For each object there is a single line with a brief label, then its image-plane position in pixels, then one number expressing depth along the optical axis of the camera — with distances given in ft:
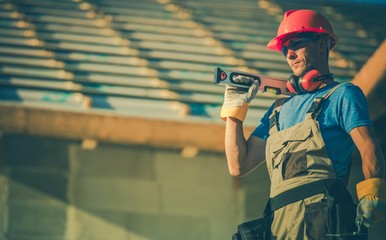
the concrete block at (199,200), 50.69
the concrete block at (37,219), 48.60
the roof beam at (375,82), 48.02
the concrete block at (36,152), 50.04
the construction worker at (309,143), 28.69
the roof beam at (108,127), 47.08
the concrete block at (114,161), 50.64
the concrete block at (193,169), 51.36
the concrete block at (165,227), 49.97
